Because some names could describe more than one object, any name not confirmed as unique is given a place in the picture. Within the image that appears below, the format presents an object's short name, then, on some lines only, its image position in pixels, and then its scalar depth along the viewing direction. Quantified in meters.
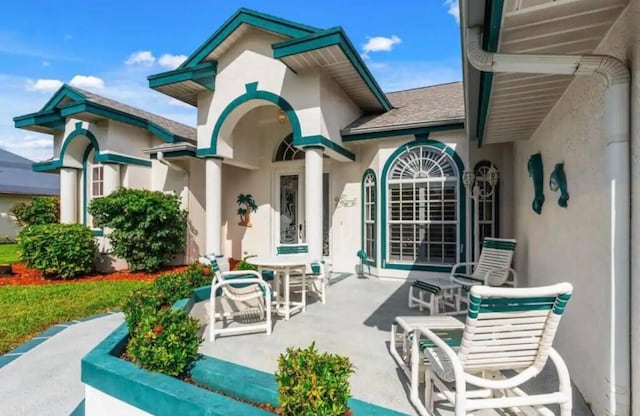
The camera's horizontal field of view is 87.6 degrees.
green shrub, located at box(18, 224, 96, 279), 9.48
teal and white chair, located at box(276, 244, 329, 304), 6.58
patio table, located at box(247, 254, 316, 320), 5.30
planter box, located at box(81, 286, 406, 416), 2.16
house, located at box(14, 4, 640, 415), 2.57
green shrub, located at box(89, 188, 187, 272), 9.57
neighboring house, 21.31
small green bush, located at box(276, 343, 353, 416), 1.99
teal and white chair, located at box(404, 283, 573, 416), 2.27
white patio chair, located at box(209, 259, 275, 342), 4.45
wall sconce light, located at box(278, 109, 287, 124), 9.28
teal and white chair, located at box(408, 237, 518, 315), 5.42
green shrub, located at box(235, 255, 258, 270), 6.08
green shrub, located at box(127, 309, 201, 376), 2.76
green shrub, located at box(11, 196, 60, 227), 15.76
